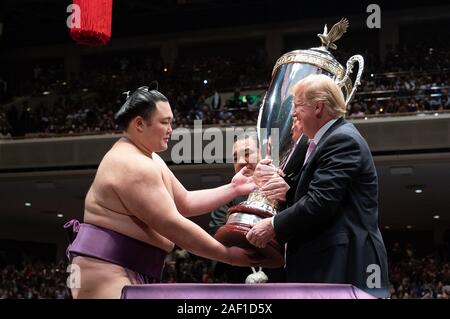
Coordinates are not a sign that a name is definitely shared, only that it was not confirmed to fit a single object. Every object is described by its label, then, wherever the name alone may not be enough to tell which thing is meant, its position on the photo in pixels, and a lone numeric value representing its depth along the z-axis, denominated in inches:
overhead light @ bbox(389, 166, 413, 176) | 710.9
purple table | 127.1
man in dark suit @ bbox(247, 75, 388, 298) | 154.4
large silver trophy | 162.9
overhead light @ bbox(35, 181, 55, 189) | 831.2
